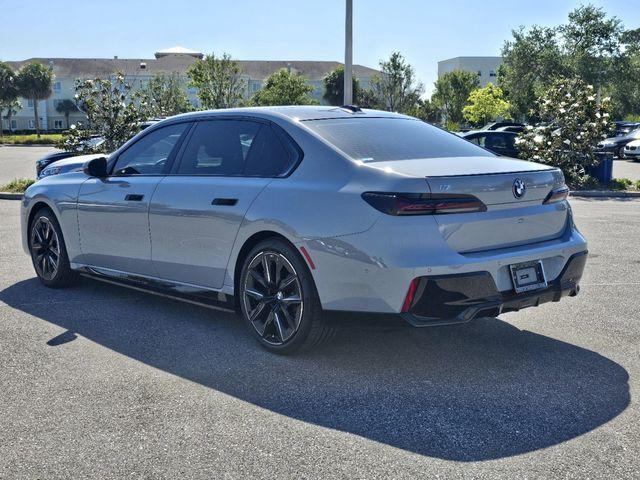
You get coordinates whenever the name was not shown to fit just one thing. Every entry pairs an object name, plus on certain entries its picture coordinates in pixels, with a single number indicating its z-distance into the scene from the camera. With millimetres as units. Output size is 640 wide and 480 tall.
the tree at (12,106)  85688
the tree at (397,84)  59812
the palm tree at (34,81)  83875
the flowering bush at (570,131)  18734
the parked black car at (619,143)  34891
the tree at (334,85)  101312
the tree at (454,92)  83062
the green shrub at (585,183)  18875
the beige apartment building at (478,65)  121000
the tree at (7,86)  82750
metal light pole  18141
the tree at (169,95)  62669
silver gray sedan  4281
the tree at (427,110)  72488
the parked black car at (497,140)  21062
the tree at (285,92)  51312
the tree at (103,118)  18000
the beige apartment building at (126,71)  108375
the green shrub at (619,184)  18880
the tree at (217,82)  47219
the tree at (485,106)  76562
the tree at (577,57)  61344
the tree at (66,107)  110188
